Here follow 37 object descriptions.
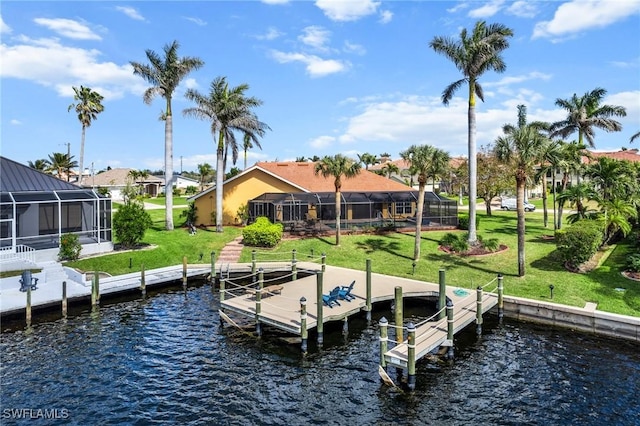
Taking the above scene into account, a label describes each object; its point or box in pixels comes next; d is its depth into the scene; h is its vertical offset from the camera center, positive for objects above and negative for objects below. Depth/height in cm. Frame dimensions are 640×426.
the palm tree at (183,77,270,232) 3781 +886
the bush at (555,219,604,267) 2423 -229
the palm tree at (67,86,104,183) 5894 +1490
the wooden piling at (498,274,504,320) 2080 -477
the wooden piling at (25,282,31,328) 2019 -479
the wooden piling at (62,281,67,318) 2148 -463
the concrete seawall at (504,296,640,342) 1770 -522
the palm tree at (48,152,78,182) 7300 +857
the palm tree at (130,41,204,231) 3806 +1299
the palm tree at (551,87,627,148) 4172 +931
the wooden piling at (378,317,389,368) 1509 -495
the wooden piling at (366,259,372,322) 2084 -458
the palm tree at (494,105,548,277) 2280 +292
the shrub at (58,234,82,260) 2852 -258
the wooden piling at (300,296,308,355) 1741 -502
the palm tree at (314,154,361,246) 3259 +333
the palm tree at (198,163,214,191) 8728 +862
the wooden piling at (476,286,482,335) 1905 -487
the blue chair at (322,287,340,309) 2036 -453
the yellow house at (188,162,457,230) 4141 +82
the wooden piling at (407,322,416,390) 1437 -543
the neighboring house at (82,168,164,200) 8456 +609
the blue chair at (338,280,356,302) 2136 -454
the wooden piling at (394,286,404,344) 1660 -433
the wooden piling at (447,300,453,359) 1684 -499
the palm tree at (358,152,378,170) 9238 +1121
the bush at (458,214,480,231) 4031 -154
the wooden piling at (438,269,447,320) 2006 -422
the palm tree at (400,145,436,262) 2773 +307
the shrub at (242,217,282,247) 3472 -218
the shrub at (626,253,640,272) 2319 -334
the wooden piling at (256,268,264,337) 1920 -481
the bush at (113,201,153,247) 3219 -115
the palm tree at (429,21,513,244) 2906 +1081
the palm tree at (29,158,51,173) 7638 +883
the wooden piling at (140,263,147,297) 2511 -461
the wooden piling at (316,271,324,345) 1816 -467
